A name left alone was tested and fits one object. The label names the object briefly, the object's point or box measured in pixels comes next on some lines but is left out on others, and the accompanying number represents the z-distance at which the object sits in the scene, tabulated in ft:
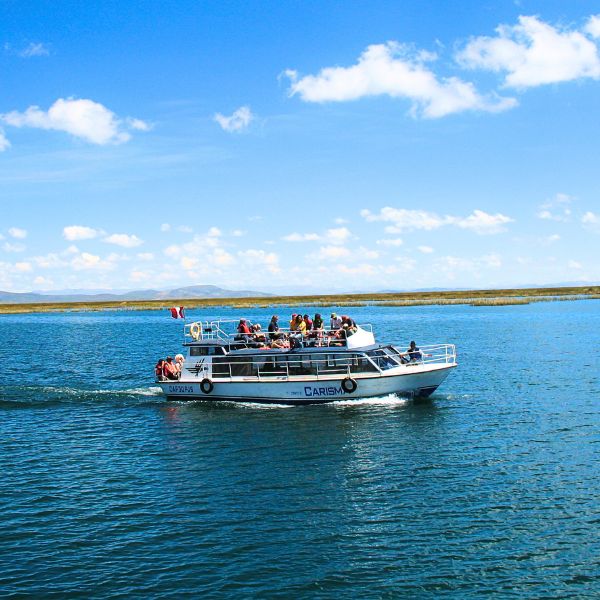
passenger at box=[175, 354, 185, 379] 138.82
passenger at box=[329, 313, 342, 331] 134.62
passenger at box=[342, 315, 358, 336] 130.00
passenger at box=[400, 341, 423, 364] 129.31
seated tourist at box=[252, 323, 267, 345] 135.95
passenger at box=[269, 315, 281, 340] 133.14
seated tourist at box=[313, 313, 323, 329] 136.05
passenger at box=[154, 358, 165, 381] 138.31
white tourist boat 127.65
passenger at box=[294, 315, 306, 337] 135.37
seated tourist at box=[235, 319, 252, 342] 137.28
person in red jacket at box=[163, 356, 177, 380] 138.31
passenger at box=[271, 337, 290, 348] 133.80
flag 144.25
